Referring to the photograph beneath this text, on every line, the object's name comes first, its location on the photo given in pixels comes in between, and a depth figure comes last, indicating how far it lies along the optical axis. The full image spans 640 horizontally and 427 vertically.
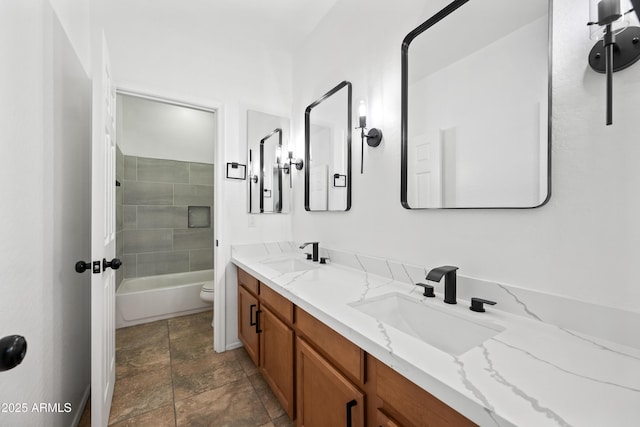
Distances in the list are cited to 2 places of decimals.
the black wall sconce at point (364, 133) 1.54
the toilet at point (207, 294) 2.76
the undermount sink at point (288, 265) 2.00
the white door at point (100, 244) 1.23
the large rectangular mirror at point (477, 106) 0.93
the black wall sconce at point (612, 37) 0.70
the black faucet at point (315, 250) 1.96
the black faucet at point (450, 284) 1.05
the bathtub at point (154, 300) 2.65
